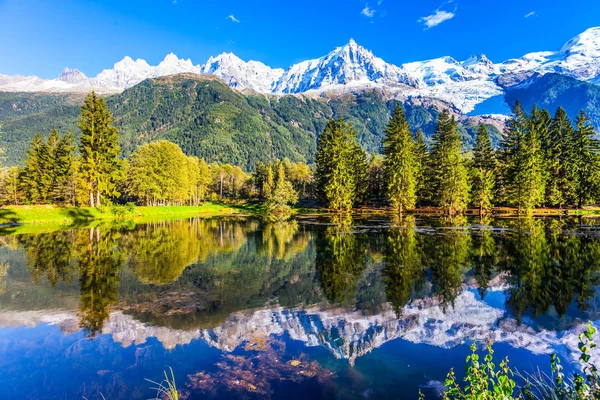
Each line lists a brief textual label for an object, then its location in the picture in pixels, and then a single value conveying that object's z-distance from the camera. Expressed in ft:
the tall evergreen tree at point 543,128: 230.27
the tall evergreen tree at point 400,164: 224.74
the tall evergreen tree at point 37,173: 258.47
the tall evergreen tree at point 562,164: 220.02
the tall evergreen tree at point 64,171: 240.73
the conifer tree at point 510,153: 229.04
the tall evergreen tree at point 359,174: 273.75
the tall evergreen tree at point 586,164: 216.13
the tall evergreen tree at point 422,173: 260.09
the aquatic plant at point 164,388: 25.95
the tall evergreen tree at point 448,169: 199.21
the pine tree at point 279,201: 257.96
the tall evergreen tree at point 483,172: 212.02
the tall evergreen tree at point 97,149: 200.54
